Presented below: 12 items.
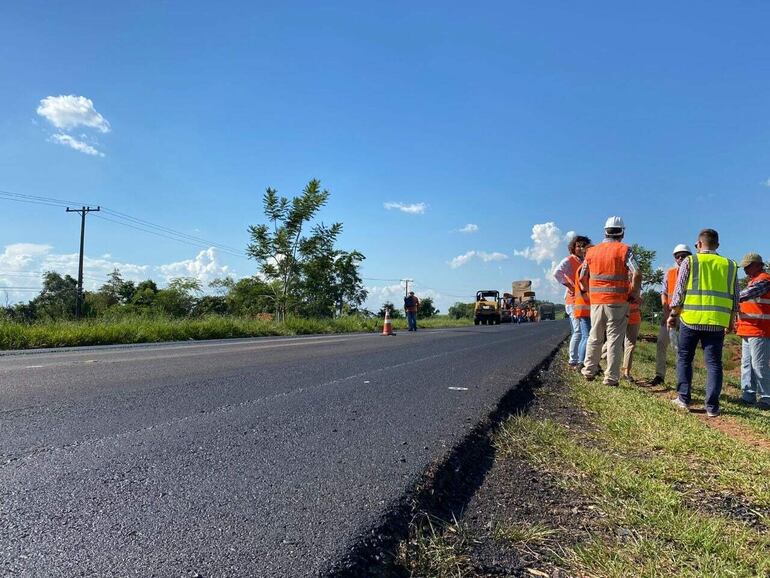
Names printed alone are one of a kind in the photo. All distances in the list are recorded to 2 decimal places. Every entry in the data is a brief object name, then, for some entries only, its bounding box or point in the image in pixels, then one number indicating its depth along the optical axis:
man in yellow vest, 5.20
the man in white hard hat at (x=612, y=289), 6.44
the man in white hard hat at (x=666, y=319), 6.71
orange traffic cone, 18.42
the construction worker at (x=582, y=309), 7.47
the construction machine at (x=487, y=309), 42.41
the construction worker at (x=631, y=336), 7.55
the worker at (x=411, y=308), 23.27
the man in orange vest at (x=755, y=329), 6.15
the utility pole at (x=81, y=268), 30.92
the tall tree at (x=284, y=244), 24.00
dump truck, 72.21
